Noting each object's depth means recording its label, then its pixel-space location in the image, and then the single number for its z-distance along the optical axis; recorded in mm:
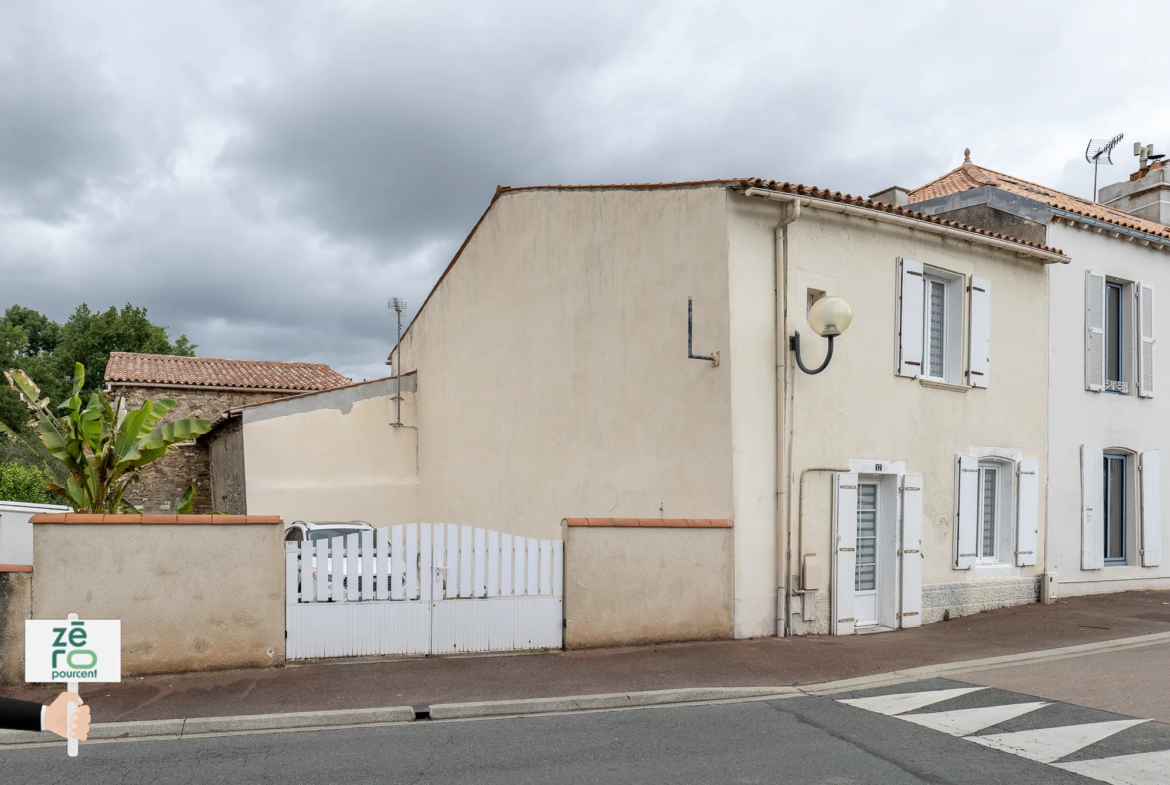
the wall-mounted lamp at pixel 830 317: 9641
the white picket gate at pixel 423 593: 8461
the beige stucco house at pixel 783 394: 10180
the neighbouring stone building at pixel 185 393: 24656
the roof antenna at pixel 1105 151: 20062
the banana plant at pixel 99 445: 9734
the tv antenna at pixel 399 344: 20234
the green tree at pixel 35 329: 50344
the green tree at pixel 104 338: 43184
